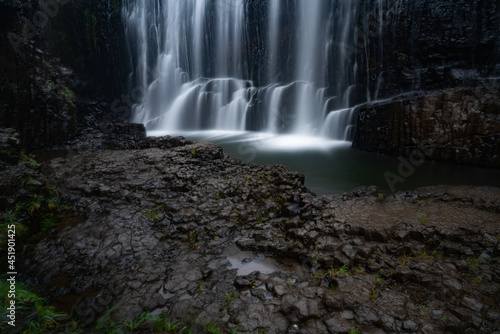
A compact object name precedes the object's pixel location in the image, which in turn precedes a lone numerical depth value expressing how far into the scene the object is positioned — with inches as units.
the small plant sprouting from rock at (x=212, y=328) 80.1
